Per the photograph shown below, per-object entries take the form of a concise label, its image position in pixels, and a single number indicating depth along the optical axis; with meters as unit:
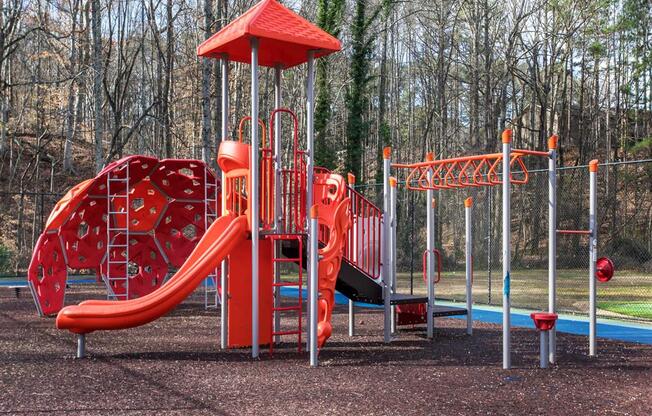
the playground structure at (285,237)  8.51
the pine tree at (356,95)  26.91
